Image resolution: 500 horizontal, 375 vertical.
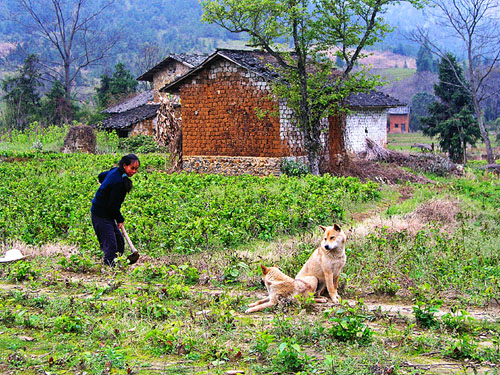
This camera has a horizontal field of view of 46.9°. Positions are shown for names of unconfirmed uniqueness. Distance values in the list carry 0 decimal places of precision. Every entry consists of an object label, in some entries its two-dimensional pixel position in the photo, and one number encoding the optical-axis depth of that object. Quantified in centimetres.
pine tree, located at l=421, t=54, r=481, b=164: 3291
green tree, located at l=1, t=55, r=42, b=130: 4662
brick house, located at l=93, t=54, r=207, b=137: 3619
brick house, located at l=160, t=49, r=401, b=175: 2053
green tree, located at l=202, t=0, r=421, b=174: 1958
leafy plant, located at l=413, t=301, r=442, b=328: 566
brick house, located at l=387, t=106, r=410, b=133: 6194
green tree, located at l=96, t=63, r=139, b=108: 4916
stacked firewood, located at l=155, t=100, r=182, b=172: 2283
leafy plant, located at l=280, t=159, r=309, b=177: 2018
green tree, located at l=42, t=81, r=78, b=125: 4728
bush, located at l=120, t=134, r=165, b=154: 3262
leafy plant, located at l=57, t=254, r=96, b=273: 838
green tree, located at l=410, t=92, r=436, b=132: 6481
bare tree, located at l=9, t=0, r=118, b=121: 5006
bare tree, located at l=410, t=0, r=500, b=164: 3231
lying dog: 641
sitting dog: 648
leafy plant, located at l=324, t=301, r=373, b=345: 516
